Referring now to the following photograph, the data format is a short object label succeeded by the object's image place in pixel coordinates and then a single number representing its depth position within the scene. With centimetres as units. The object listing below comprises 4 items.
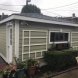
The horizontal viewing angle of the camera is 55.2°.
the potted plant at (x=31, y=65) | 309
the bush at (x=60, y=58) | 360
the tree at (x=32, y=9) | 1545
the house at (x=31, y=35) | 336
